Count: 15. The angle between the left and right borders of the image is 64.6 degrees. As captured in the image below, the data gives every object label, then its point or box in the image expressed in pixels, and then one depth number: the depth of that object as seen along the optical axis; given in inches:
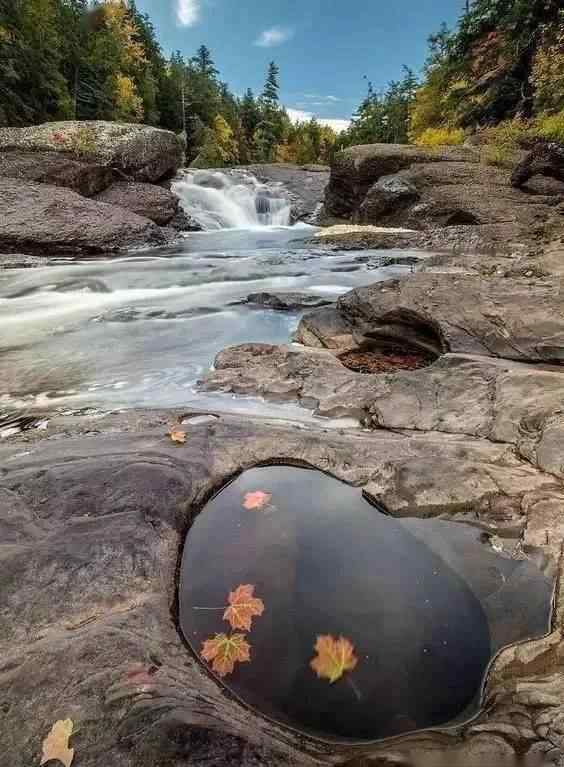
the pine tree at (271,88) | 2677.2
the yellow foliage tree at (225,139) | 2220.7
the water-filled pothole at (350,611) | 58.0
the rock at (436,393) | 110.4
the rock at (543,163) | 521.0
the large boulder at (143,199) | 625.7
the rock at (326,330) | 202.4
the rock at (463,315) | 160.7
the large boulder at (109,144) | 592.7
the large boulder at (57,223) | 480.4
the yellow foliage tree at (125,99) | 1471.5
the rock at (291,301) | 286.7
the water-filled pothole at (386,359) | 180.4
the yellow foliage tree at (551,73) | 624.2
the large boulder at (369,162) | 641.6
